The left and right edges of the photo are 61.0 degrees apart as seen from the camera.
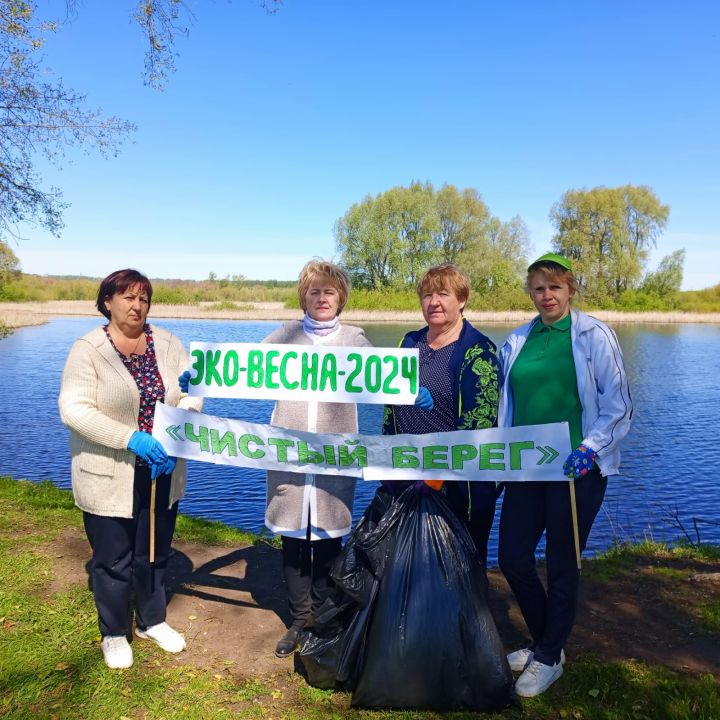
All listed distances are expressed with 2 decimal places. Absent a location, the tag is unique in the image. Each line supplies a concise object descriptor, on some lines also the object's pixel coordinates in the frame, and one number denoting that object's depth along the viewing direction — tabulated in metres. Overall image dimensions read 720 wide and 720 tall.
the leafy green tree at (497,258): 53.28
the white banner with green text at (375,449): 3.11
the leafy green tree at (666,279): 54.16
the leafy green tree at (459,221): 56.88
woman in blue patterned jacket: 3.14
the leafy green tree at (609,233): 52.03
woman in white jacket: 2.97
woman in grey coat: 3.48
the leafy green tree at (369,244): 53.94
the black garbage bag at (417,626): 2.87
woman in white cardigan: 3.09
